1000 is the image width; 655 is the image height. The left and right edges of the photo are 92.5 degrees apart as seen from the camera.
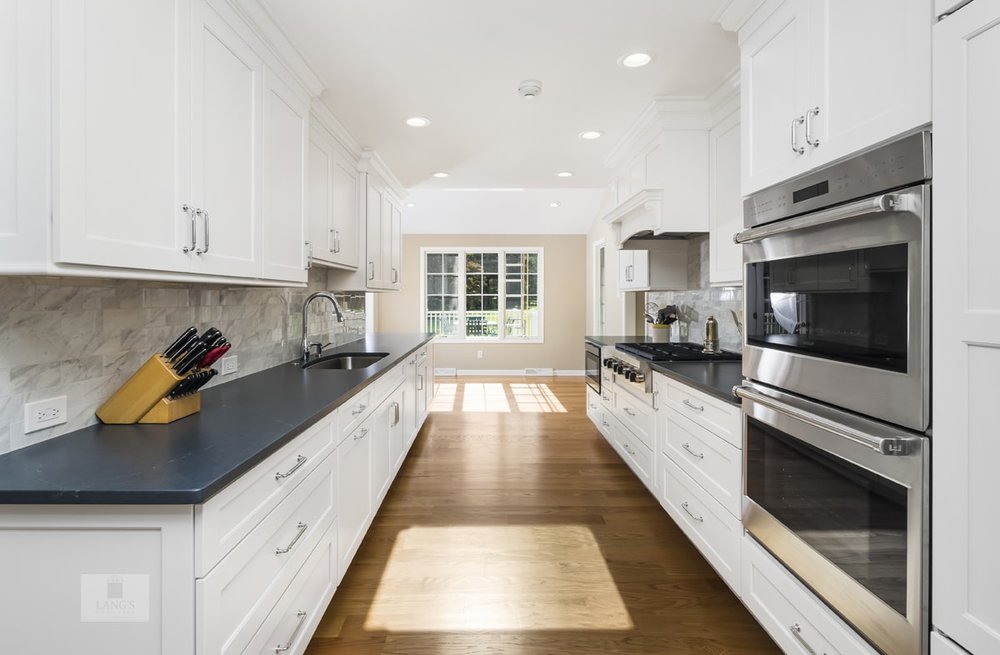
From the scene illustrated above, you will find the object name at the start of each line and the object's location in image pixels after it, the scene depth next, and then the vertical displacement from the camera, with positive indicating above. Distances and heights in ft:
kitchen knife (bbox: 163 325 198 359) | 5.04 -0.17
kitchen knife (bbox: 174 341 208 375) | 4.98 -0.32
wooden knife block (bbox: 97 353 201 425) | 4.86 -0.73
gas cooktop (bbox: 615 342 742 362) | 9.00 -0.50
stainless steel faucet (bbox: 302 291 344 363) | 9.20 +0.03
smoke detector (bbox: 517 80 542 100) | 8.21 +4.17
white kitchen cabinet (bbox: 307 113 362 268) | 8.75 +2.62
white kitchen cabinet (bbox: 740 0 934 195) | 3.52 +2.23
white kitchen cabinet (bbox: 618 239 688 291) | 11.98 +1.62
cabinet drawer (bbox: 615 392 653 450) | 9.17 -1.85
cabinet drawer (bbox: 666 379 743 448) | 5.93 -1.16
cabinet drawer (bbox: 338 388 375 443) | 6.35 -1.20
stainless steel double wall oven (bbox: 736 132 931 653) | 3.48 -0.51
